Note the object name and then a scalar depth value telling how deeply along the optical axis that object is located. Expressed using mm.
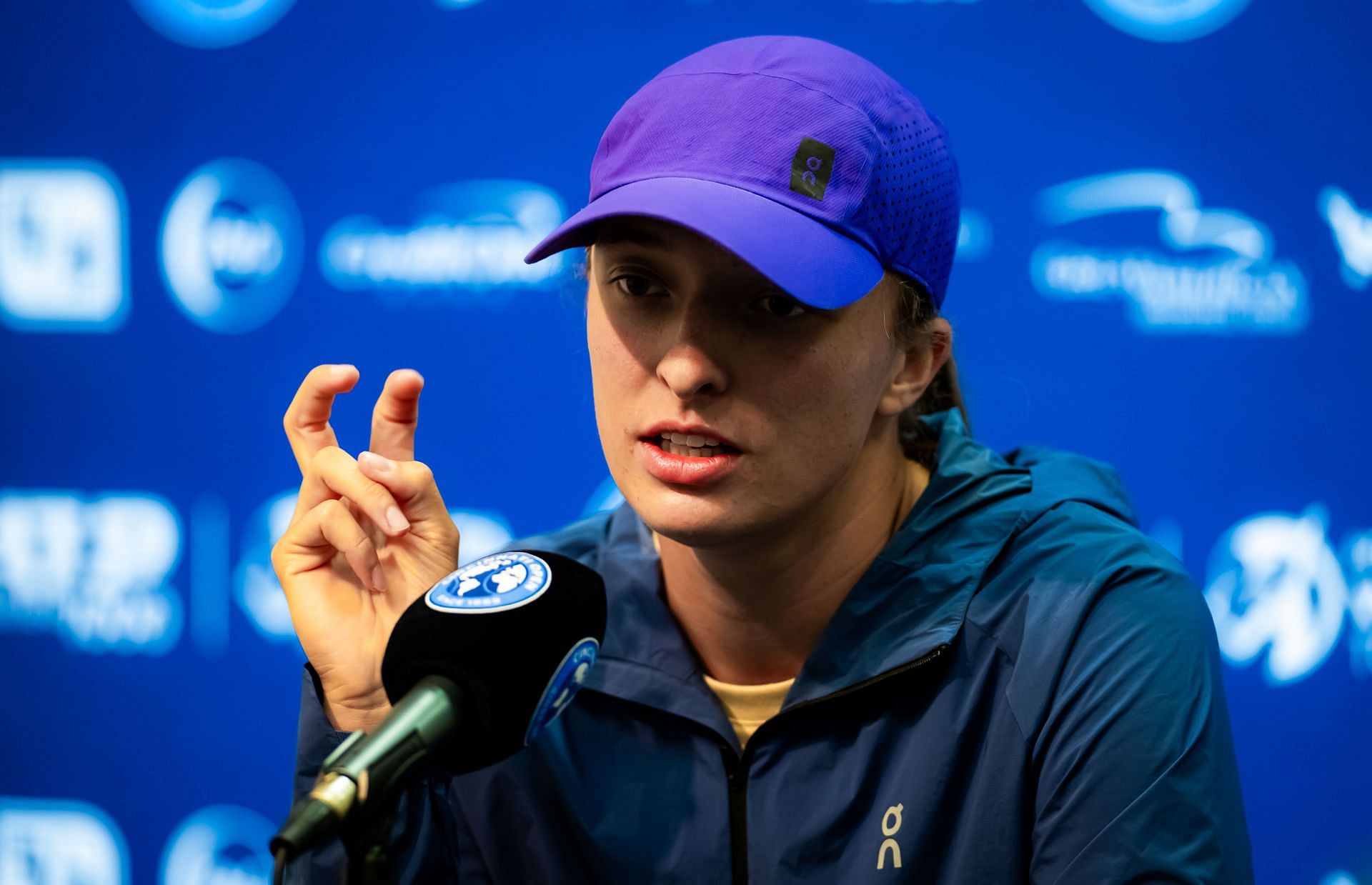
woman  7341
